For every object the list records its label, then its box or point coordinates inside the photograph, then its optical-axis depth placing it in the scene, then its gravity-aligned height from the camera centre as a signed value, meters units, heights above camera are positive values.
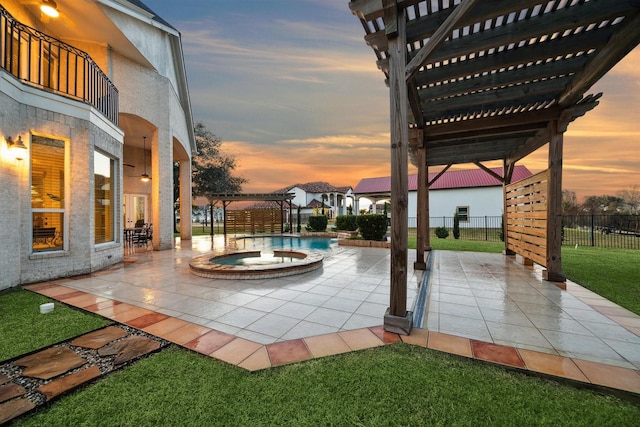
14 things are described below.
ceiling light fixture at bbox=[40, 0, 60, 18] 4.41 +3.57
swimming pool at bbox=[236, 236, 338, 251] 10.69 -1.44
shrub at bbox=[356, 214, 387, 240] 10.70 -0.53
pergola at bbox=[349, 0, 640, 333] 2.90 +2.14
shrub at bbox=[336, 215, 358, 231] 14.77 -0.55
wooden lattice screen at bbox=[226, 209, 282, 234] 17.12 -0.43
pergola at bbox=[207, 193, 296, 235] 15.77 +0.98
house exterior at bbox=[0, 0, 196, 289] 4.63 +1.65
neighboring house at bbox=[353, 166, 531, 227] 21.03 +1.73
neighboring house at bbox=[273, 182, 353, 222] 34.75 +2.49
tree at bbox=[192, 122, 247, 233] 20.92 +3.89
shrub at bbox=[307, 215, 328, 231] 16.42 -0.58
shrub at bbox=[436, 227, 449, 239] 14.57 -1.09
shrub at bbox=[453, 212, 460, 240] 14.66 -0.88
